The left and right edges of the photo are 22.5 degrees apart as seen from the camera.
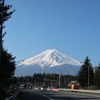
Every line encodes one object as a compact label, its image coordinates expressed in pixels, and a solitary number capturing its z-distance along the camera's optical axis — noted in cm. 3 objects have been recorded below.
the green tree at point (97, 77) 7878
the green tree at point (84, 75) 9020
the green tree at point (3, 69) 2635
